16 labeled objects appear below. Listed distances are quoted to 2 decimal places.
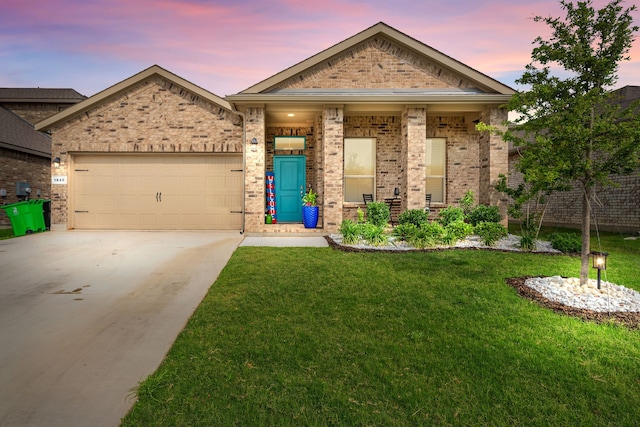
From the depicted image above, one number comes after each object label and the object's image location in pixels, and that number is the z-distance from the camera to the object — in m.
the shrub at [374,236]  7.94
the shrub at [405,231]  7.95
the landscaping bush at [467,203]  9.64
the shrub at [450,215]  8.91
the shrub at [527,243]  7.66
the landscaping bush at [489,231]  8.12
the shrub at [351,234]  8.08
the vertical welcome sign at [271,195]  11.17
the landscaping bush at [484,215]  9.17
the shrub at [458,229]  8.27
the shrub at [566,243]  7.52
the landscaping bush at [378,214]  8.94
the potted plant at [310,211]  10.32
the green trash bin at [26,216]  10.05
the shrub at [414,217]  8.77
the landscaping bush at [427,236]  7.78
